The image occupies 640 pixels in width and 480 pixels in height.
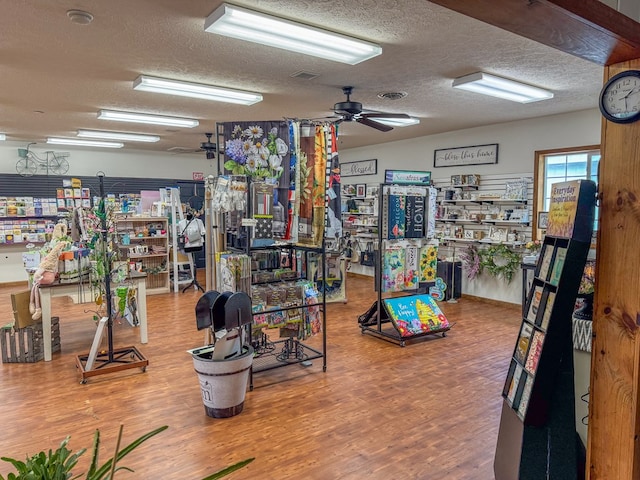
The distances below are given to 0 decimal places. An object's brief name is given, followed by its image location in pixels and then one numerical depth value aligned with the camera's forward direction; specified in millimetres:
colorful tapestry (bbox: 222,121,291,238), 3656
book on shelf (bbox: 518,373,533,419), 2226
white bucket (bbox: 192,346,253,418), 3207
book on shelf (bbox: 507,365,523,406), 2393
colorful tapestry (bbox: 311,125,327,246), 3900
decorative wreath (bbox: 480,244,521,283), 6793
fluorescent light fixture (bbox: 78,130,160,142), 7743
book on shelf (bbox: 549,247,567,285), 2178
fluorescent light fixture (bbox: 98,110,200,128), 6113
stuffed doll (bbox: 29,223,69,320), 4391
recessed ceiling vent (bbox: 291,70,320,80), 4262
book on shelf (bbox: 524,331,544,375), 2215
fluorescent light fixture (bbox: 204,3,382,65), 2869
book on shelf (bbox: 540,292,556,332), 2186
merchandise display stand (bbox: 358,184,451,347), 5023
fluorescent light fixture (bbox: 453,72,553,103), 4328
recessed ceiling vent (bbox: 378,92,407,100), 5070
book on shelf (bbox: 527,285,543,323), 2363
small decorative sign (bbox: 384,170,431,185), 5148
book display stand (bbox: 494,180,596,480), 2133
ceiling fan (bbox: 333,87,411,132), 4809
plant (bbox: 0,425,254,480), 1014
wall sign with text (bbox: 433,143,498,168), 7121
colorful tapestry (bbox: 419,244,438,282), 5367
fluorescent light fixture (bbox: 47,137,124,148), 8422
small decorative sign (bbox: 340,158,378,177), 9570
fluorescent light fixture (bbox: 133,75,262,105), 4430
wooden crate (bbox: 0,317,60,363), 4402
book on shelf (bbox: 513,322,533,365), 2382
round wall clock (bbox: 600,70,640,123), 1899
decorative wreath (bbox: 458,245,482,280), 7234
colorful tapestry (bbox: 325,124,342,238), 3947
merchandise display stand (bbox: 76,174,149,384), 4023
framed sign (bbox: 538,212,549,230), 6301
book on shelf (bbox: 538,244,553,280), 2354
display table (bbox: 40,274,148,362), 4434
